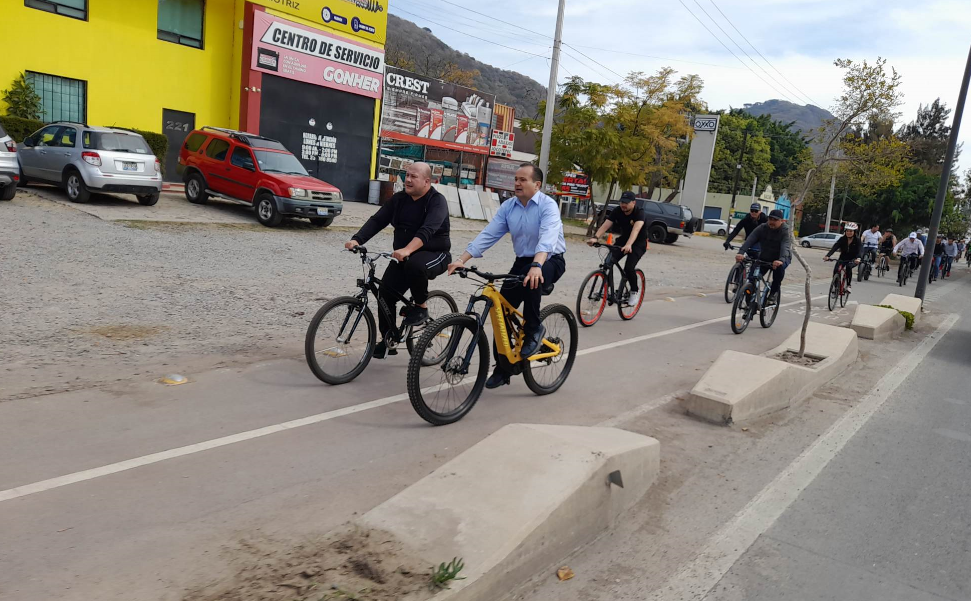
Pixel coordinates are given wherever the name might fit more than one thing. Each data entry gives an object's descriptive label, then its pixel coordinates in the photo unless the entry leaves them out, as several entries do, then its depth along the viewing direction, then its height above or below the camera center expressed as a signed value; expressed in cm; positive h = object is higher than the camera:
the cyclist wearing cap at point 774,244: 1066 -56
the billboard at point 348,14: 2303 +466
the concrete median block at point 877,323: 1114 -162
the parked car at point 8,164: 1375 -81
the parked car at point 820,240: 5104 -198
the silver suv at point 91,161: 1523 -64
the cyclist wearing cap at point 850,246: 1448 -61
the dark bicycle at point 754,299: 1046 -137
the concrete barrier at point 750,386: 600 -158
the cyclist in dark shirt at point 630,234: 997 -59
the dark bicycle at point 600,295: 970 -145
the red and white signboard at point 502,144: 3788 +167
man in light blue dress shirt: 569 -51
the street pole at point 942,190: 1541 +76
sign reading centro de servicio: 2245 +321
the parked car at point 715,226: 5591 -196
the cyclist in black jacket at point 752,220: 1232 -28
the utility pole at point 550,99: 2320 +264
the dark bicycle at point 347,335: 567 -139
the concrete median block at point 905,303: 1361 -154
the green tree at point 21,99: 1827 +59
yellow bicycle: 492 -131
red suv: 1648 -67
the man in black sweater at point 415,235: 603 -58
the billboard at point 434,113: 2991 +242
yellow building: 1919 +218
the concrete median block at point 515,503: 315 -157
